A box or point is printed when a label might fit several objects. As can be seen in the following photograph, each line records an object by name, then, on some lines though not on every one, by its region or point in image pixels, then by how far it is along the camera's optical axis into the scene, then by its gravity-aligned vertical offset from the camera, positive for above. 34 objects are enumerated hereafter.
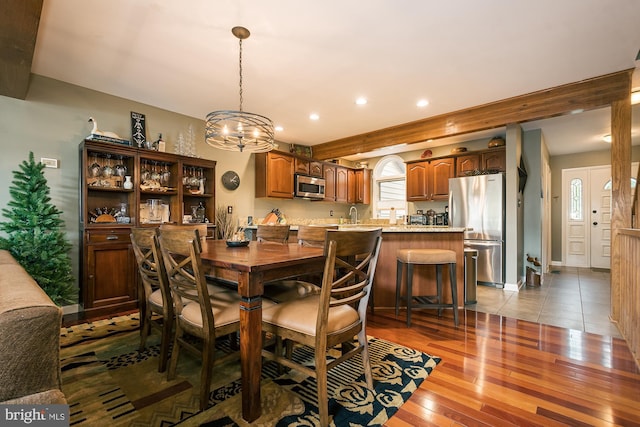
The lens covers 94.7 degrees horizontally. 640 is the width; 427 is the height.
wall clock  4.70 +0.55
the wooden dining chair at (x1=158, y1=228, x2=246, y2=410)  1.56 -0.56
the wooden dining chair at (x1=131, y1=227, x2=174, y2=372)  1.93 -0.56
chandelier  2.43 +0.76
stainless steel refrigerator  4.54 -0.07
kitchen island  3.36 -0.56
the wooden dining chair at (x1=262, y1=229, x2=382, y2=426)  1.44 -0.56
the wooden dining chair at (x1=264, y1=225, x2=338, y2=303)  2.10 -0.56
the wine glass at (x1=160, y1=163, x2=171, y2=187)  3.90 +0.52
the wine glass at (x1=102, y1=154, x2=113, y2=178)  3.42 +0.51
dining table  1.46 -0.37
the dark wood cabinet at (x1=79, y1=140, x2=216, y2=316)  3.16 +0.11
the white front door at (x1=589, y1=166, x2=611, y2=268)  6.14 -0.07
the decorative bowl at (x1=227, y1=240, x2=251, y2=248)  2.38 -0.24
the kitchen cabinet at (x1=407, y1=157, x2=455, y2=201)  5.55 +0.70
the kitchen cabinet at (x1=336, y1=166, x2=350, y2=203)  6.44 +0.66
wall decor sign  3.73 +1.09
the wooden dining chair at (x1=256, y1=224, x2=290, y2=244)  3.08 -0.20
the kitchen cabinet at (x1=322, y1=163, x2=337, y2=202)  6.11 +0.71
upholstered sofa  0.79 -0.38
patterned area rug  1.52 -1.05
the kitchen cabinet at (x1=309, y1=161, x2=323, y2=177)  5.79 +0.91
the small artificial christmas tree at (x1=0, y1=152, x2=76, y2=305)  2.72 -0.18
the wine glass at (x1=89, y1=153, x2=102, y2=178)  3.35 +0.52
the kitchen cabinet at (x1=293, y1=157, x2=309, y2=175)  5.46 +0.92
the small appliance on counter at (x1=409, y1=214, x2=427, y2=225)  5.82 -0.10
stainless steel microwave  5.42 +0.53
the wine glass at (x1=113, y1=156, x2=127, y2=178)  3.53 +0.56
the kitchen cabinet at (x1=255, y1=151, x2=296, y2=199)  5.00 +0.69
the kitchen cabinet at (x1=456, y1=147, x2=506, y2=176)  4.93 +0.91
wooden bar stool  2.87 -0.52
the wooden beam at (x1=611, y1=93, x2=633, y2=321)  2.93 +0.29
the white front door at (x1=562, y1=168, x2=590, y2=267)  6.40 -0.07
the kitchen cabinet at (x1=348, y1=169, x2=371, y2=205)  6.87 +0.66
